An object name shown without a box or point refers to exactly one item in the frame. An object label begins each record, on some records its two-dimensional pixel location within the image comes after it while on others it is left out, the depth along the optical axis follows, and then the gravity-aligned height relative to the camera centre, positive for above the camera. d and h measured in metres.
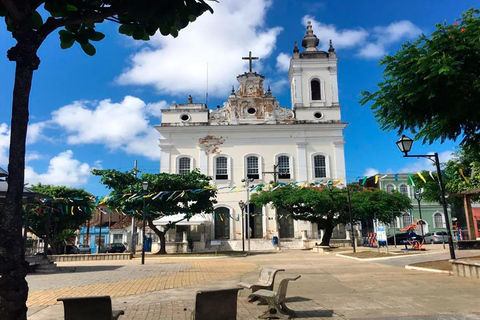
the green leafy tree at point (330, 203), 26.03 +1.87
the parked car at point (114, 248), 35.72 -1.18
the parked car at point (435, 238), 34.72 -0.82
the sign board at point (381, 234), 19.97 -0.21
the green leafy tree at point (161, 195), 24.97 +2.64
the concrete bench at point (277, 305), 5.88 -1.10
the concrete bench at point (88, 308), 4.19 -0.78
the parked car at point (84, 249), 38.02 -1.29
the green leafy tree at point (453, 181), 31.75 +4.20
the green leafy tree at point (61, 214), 27.47 +1.68
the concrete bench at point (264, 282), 6.81 -0.88
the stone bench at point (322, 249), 24.22 -1.11
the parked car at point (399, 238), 34.97 -0.77
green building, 46.38 +2.24
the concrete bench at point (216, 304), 4.71 -0.87
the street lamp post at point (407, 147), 11.38 +2.41
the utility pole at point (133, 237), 25.23 -0.11
